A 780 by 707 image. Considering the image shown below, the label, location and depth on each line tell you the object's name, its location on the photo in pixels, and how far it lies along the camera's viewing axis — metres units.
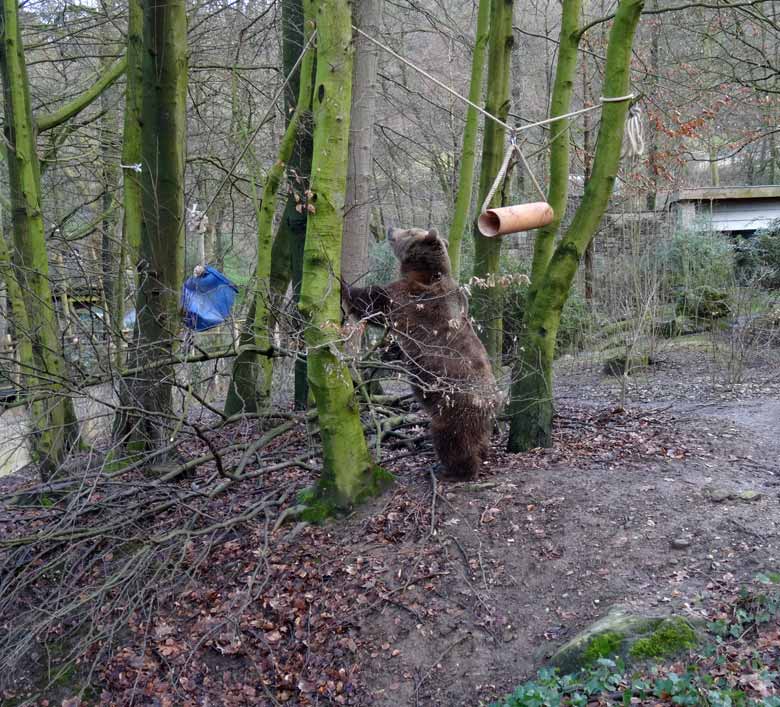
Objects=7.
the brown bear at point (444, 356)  5.69
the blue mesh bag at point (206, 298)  6.02
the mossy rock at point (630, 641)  3.60
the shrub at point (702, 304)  12.10
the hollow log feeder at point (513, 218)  5.11
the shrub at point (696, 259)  13.26
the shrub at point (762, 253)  14.14
